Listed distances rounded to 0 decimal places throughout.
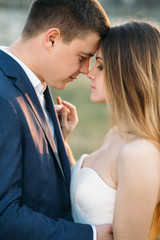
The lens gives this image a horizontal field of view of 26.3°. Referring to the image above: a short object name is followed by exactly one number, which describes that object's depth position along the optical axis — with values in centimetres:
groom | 186
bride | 197
